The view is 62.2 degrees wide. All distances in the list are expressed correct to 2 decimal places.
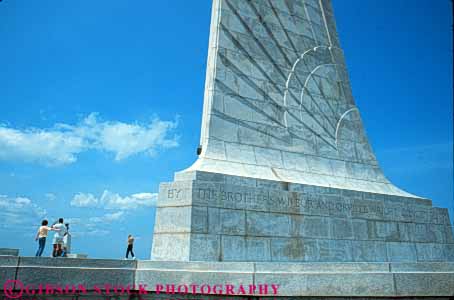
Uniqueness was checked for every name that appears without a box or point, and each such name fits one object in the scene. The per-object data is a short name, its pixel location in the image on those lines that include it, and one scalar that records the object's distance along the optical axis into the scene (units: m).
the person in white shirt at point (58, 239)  10.33
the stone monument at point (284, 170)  7.91
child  14.28
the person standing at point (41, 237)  9.57
